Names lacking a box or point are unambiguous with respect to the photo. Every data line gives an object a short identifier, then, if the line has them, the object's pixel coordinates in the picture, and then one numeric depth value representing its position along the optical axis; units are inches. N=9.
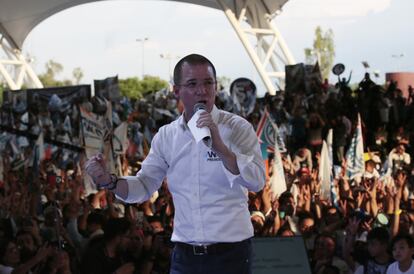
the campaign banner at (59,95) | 497.7
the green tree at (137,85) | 1918.1
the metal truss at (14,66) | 1006.4
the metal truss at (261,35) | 909.8
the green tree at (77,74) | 2160.4
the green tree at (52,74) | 2248.2
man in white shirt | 103.0
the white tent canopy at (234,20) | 912.9
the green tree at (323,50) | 1750.7
